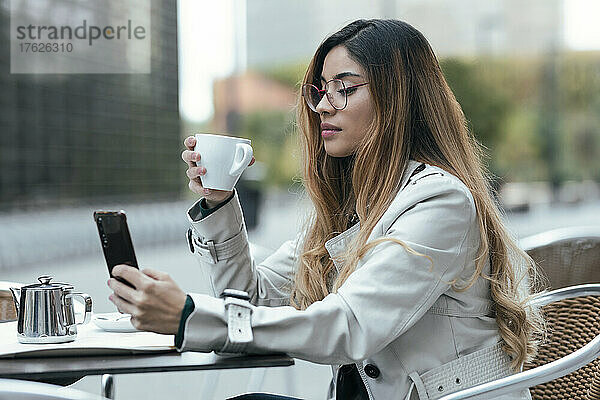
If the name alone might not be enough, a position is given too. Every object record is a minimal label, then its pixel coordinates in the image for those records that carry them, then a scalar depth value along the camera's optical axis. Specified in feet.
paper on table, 7.11
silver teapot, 7.41
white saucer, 7.72
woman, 7.01
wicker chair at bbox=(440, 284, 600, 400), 8.37
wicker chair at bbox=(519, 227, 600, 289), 8.83
